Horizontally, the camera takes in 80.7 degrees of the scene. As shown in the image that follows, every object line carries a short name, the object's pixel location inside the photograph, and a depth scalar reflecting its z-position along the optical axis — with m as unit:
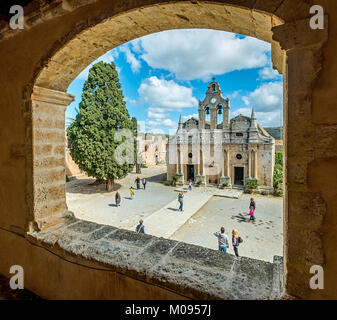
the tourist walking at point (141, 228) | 6.05
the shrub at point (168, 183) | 17.66
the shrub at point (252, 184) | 14.88
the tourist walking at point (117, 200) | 11.09
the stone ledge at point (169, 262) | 1.22
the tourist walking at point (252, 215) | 9.49
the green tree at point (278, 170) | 14.61
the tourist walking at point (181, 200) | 10.59
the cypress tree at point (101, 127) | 12.73
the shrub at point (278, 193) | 14.17
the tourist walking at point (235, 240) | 5.93
